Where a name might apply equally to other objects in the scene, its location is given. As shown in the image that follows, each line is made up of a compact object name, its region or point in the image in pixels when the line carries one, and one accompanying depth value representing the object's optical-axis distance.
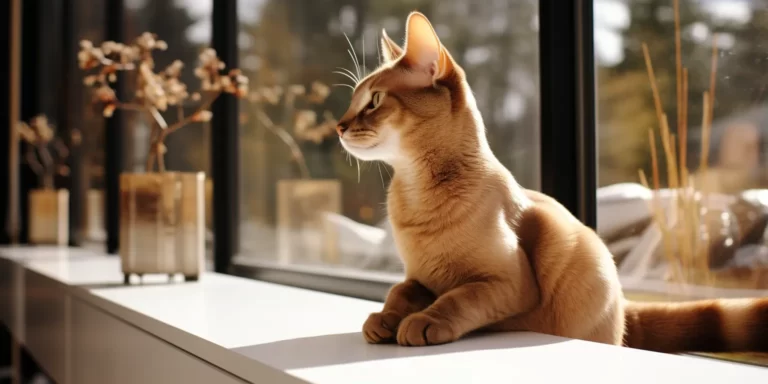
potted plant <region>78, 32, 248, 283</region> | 1.46
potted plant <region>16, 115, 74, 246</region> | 2.86
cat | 0.76
